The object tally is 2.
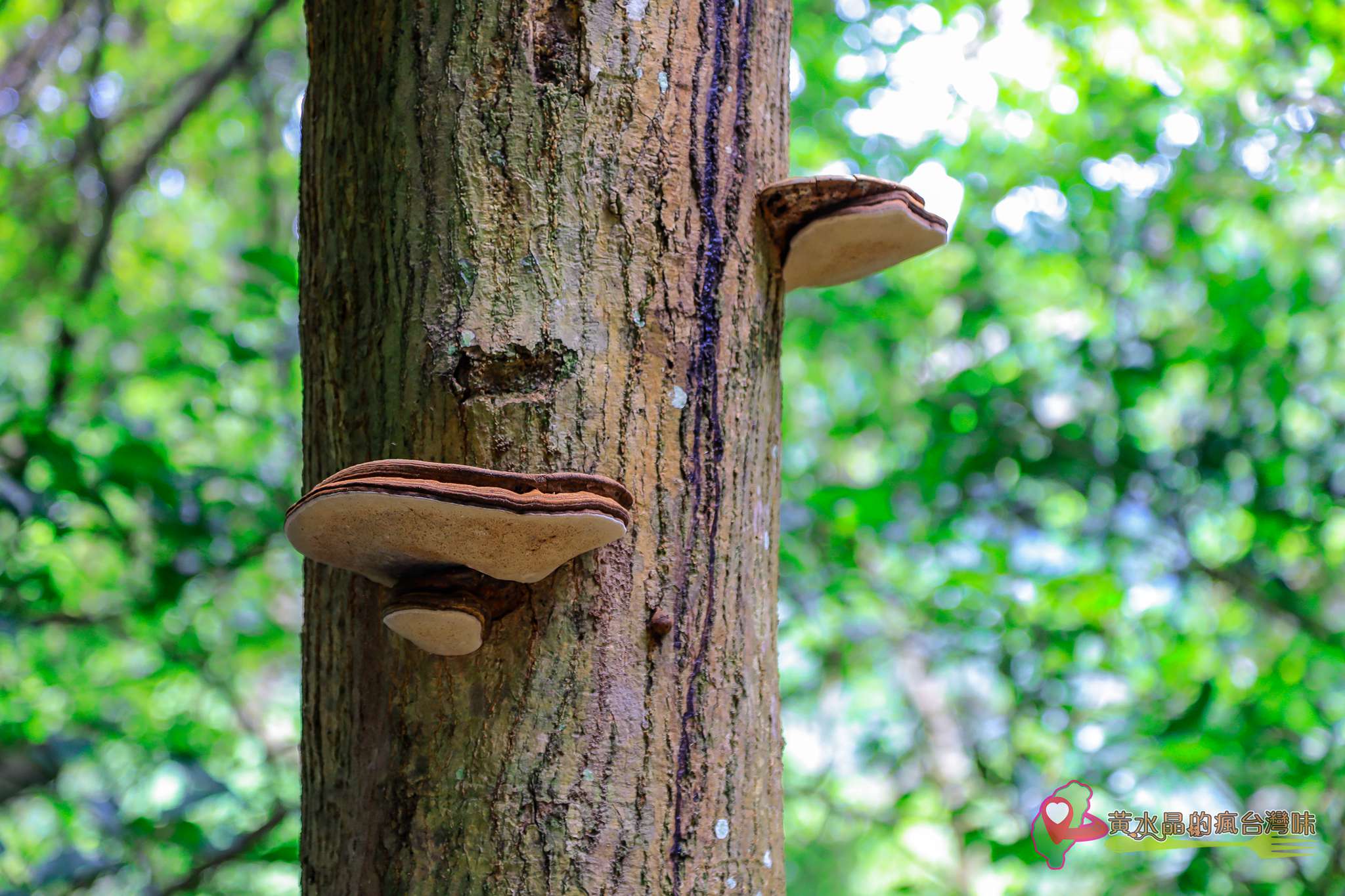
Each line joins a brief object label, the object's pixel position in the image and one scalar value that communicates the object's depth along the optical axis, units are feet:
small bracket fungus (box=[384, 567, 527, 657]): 6.78
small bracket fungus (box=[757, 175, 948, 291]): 7.27
